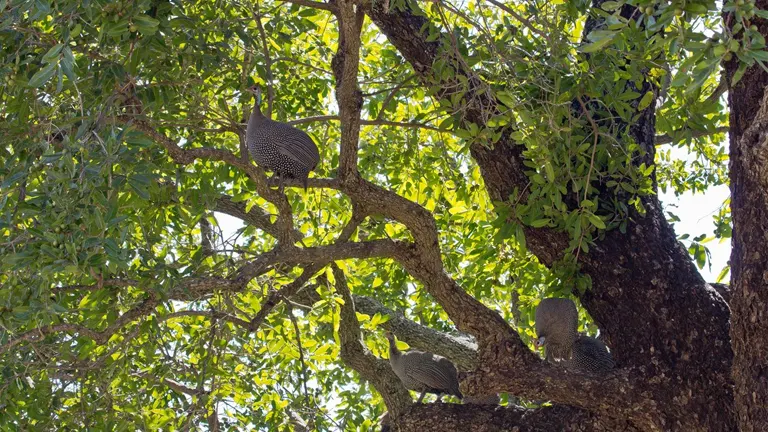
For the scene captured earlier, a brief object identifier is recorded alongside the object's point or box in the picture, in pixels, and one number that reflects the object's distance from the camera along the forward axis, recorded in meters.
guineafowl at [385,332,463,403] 6.39
